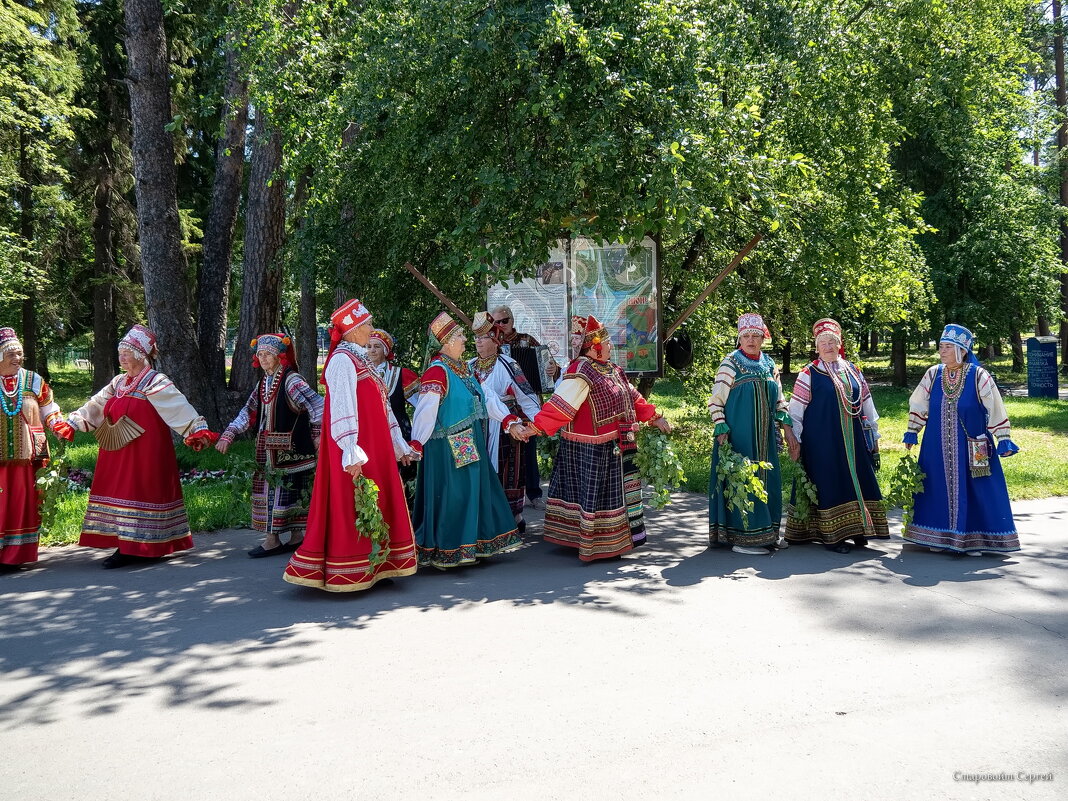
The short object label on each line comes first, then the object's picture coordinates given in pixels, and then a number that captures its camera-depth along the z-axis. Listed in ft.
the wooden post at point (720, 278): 32.14
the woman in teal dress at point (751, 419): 25.26
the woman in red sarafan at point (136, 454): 24.52
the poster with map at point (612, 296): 32.37
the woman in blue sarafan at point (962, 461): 23.93
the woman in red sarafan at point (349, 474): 20.74
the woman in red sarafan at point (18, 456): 24.11
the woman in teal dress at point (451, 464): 23.40
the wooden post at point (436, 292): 33.35
